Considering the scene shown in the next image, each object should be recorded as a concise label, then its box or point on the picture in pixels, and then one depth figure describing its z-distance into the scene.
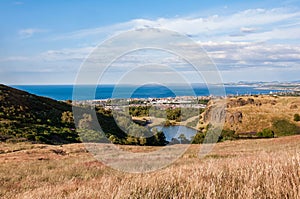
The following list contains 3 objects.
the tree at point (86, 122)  35.64
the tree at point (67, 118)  52.12
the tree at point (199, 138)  46.71
